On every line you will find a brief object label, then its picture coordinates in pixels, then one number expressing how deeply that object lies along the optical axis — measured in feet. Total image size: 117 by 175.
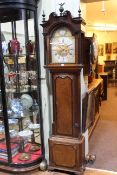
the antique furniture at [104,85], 15.84
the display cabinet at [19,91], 6.32
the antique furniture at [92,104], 7.31
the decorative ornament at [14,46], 6.45
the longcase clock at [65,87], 5.77
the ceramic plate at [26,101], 6.81
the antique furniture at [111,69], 23.62
